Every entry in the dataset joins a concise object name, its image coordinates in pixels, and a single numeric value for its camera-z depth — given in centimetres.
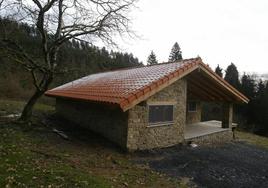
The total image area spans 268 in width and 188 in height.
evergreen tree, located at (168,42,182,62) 5854
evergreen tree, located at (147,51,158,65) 6450
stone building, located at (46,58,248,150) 1038
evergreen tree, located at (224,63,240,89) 4345
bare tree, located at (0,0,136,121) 1172
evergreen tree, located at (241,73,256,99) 4125
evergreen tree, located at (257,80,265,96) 3872
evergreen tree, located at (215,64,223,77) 5283
